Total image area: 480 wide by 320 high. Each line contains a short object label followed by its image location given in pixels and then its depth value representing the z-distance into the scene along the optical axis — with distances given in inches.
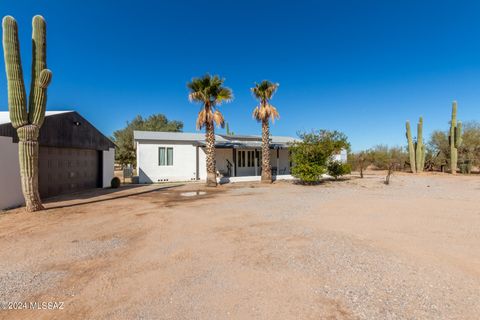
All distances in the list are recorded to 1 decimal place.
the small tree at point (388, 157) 1160.8
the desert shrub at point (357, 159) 1118.4
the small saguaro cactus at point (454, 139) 903.7
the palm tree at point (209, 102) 589.6
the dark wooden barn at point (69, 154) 434.3
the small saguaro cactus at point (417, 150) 965.2
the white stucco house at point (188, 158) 739.4
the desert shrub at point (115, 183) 609.9
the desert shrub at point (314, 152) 633.0
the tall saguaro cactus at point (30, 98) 313.4
